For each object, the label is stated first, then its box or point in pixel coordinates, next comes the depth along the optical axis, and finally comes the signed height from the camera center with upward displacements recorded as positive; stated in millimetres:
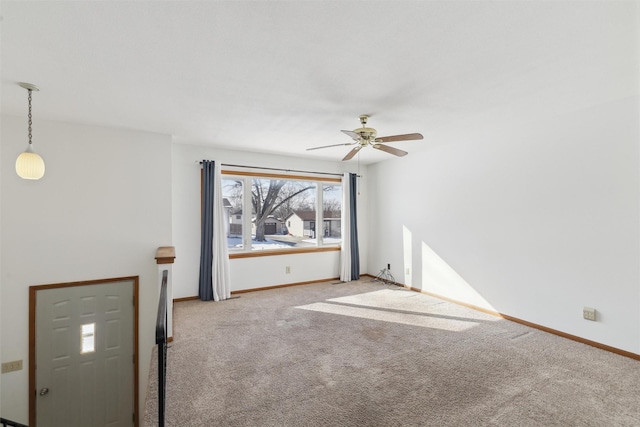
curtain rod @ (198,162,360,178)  4985 +994
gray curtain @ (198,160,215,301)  4672 -229
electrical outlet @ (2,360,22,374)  3114 -1531
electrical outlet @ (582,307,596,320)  3029 -1016
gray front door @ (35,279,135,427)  3295 -1564
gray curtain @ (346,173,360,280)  6035 -216
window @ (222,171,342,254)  5203 +211
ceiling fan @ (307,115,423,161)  2971 +886
